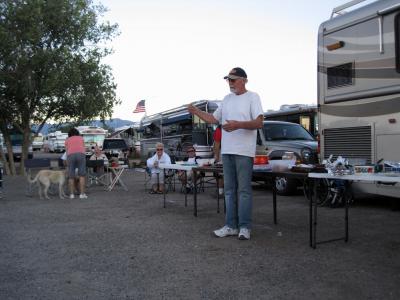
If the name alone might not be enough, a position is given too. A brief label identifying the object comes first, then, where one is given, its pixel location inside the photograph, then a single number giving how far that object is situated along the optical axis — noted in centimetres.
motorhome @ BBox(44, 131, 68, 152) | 4466
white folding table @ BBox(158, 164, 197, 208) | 726
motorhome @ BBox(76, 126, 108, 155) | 3488
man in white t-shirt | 541
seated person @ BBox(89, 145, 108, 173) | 1302
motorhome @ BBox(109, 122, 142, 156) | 2746
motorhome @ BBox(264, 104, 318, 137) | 1595
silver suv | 969
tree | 1683
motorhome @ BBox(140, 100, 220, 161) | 1598
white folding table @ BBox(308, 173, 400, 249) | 402
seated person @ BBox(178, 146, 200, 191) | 1022
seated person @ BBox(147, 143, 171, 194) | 1116
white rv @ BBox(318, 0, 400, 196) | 668
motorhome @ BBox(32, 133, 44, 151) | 5536
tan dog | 1047
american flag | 2788
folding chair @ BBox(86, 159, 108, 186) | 1223
